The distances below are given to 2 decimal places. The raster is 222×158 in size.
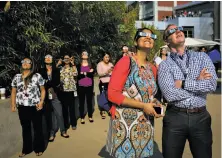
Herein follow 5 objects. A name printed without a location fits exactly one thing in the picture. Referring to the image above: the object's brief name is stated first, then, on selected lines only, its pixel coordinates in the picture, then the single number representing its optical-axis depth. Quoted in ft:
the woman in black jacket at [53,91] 10.76
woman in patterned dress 5.27
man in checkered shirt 5.19
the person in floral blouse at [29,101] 9.13
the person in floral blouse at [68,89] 11.90
